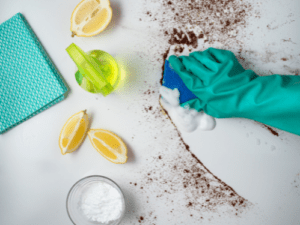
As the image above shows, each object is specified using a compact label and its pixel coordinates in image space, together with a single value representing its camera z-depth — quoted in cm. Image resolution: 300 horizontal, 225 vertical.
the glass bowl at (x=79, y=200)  65
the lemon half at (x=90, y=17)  65
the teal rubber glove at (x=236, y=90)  59
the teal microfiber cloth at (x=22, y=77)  69
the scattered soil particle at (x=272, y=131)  70
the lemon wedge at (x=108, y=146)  66
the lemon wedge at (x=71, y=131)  67
